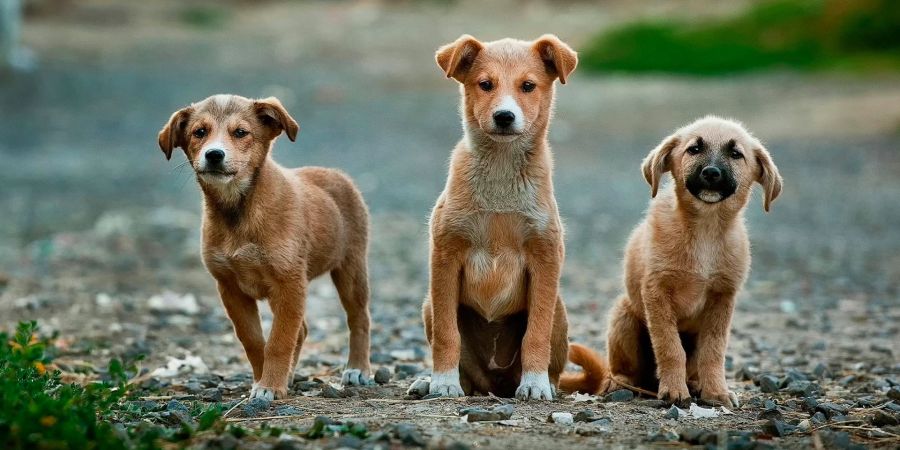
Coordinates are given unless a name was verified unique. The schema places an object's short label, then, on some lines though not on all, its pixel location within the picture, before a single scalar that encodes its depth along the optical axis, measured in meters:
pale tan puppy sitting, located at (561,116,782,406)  12.78
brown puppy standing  12.69
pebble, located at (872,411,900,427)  11.69
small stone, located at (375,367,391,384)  14.48
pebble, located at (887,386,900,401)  13.05
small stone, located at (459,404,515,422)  11.26
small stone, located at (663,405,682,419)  11.88
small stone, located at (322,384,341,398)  13.15
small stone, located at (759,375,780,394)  13.97
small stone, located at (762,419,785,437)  11.05
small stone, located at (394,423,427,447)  10.09
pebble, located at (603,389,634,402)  13.13
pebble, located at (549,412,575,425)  11.30
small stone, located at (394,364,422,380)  15.19
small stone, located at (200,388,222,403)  13.05
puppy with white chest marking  12.72
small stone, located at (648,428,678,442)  10.62
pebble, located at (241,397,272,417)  11.76
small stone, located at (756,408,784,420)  11.84
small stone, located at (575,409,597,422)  11.42
